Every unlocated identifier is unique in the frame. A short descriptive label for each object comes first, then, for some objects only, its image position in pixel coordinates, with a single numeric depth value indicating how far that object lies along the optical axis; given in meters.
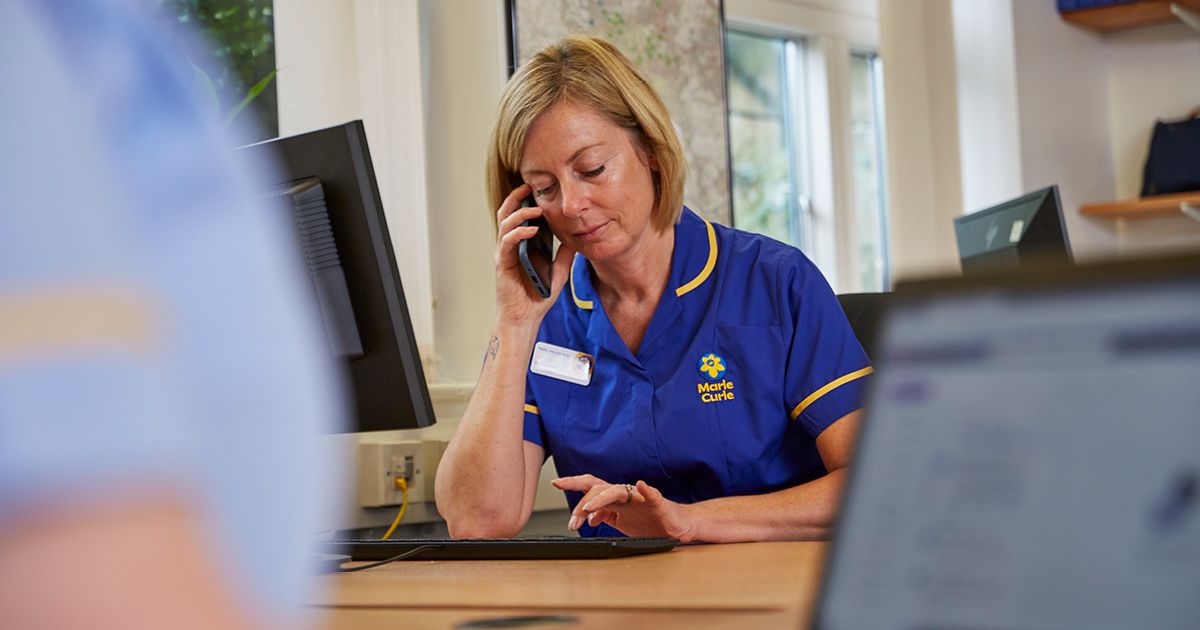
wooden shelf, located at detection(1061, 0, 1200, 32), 3.69
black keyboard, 1.15
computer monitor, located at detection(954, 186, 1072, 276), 2.31
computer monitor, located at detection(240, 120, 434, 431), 1.29
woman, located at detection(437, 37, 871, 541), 1.63
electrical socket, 2.32
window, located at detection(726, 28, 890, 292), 3.93
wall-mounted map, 2.97
